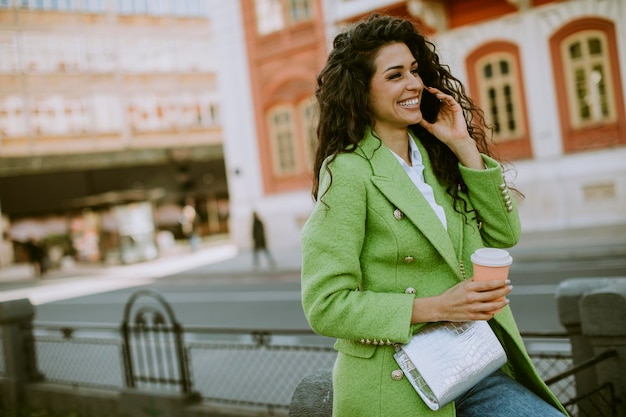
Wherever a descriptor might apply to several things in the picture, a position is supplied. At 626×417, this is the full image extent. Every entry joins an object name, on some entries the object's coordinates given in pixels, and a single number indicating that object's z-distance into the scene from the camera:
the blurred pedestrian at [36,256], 27.42
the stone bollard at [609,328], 3.53
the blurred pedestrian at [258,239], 18.70
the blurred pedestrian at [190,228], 30.50
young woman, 1.86
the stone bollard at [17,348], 7.36
